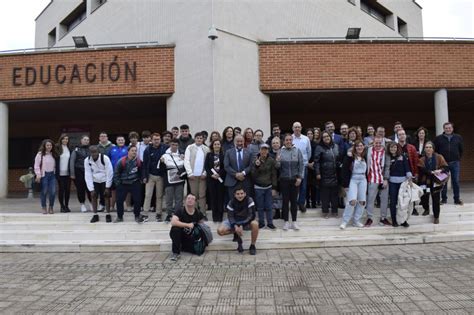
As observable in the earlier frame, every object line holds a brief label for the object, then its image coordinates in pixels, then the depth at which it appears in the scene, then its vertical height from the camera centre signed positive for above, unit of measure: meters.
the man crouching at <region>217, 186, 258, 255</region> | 6.08 -0.80
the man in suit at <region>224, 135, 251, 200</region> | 6.67 +0.13
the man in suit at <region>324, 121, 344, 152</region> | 7.72 +0.75
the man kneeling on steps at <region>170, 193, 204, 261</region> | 5.96 -0.88
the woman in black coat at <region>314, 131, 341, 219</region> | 7.24 +0.01
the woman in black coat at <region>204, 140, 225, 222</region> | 6.91 -0.10
